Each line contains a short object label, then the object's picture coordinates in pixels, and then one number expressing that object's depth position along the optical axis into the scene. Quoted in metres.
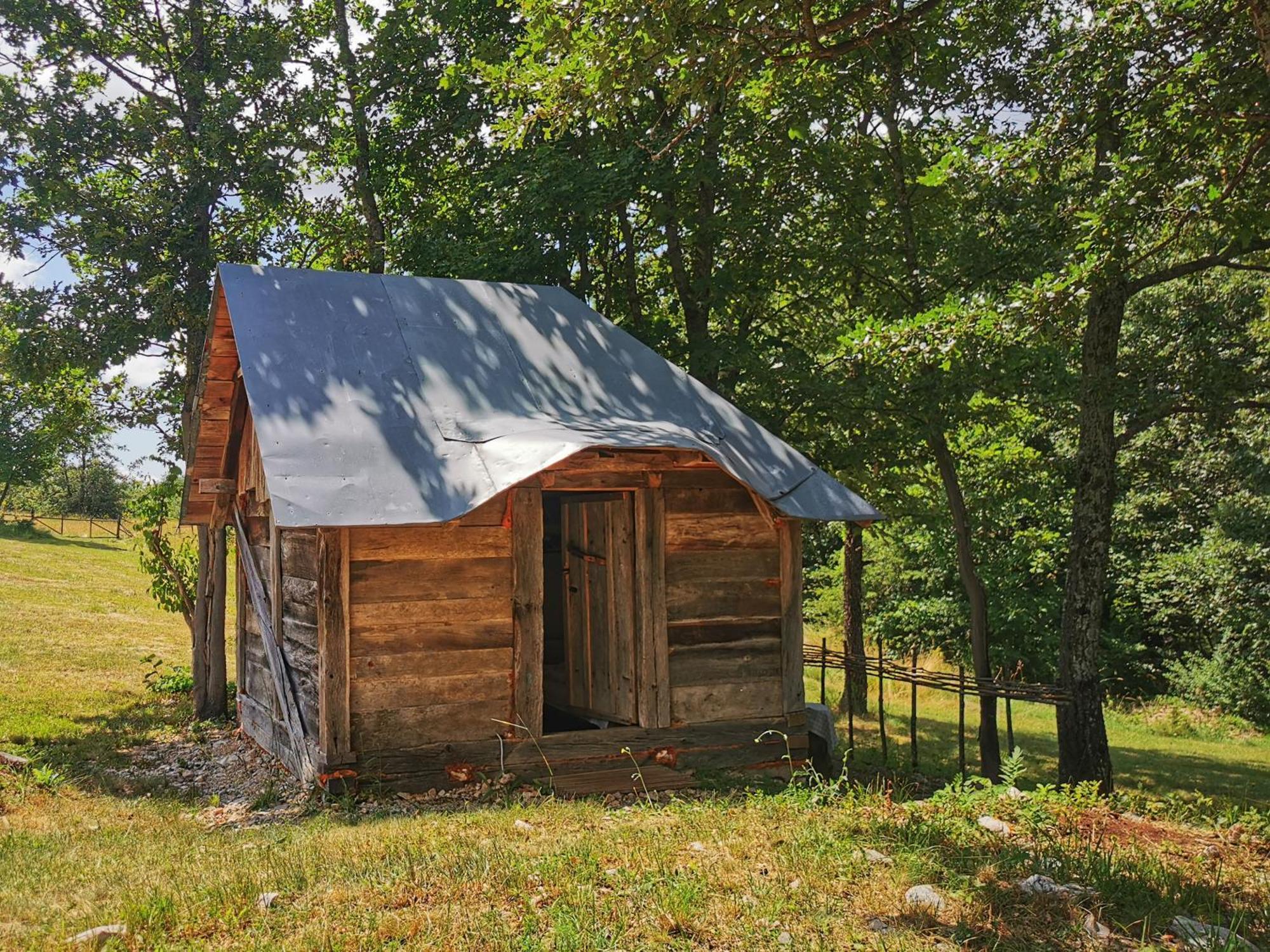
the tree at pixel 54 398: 15.02
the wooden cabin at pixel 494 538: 8.44
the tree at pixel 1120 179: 7.78
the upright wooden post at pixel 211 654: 14.42
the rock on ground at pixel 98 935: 4.24
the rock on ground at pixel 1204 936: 4.09
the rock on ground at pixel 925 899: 4.53
